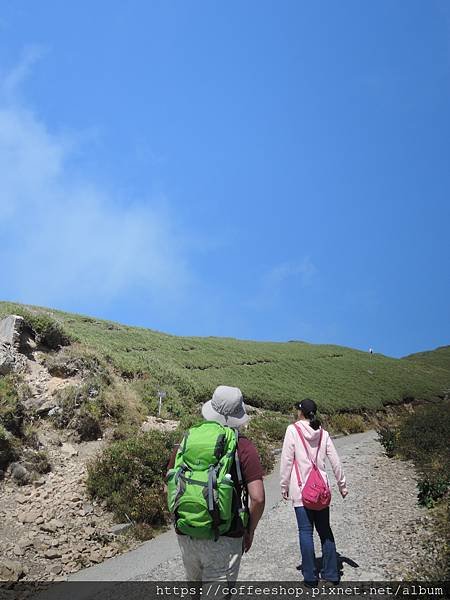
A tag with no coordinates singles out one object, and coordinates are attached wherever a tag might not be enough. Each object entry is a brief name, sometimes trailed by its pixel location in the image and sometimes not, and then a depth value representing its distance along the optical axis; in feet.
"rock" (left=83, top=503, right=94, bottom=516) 34.04
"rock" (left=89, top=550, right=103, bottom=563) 29.30
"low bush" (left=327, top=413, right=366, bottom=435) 87.28
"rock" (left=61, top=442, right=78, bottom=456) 42.20
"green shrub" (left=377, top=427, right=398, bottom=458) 48.85
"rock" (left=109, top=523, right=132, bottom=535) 32.24
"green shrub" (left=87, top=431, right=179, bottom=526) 34.09
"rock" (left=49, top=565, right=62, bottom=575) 27.81
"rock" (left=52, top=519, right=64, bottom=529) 32.02
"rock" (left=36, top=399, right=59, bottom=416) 46.23
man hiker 12.07
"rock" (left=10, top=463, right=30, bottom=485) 36.52
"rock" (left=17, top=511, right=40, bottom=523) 32.42
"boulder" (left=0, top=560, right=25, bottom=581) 26.32
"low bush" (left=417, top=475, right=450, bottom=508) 32.09
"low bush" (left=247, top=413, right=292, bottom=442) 65.76
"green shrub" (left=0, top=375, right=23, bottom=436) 40.75
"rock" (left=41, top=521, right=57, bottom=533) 31.54
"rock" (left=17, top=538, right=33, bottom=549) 29.61
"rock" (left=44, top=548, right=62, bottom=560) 29.14
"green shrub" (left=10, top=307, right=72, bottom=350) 57.97
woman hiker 20.27
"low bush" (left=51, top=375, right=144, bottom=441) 46.16
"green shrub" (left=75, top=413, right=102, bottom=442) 45.62
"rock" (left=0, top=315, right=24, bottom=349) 52.42
